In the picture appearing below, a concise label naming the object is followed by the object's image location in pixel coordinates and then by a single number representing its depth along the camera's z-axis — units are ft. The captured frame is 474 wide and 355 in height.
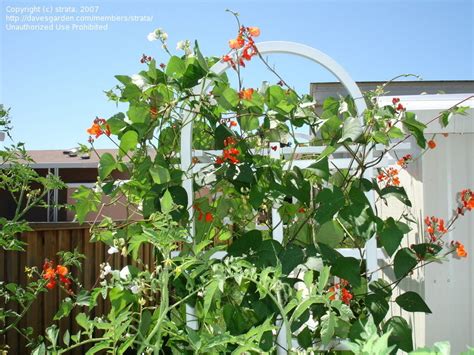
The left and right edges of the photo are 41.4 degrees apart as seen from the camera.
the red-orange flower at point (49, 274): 7.07
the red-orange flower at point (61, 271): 7.11
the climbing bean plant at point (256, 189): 5.99
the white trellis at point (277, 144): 6.45
